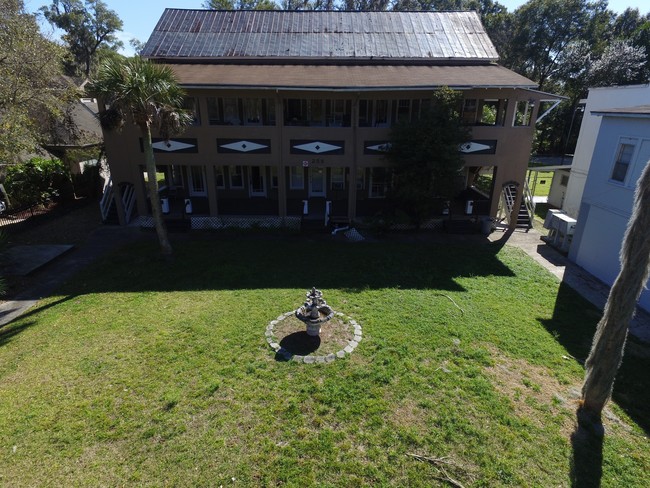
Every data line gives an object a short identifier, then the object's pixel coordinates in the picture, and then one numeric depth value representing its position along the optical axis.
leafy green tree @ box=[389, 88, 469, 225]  15.77
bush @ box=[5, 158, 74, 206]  18.58
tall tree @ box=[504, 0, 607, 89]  41.59
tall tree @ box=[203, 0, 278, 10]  41.66
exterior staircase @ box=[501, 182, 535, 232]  19.28
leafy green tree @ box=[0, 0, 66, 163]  13.13
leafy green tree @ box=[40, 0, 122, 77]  52.16
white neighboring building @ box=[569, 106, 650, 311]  12.47
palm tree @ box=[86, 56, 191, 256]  11.77
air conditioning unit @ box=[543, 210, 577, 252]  16.27
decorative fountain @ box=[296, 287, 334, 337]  9.03
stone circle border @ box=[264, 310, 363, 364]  8.44
